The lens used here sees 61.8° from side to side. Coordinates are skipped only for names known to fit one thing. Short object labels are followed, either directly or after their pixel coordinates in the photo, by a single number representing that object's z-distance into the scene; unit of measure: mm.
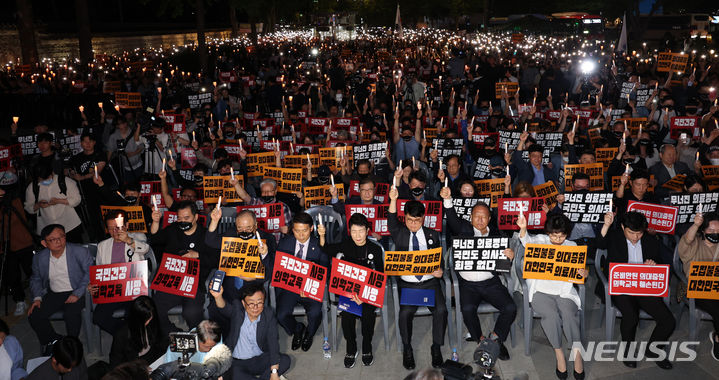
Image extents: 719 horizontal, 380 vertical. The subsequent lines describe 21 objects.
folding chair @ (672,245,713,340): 6457
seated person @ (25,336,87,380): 4872
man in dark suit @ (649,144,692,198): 9047
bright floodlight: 18859
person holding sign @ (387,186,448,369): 6500
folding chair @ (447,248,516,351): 6562
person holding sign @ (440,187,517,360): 6496
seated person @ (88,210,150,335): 6625
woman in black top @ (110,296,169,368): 5562
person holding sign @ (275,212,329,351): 6805
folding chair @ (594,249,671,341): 6445
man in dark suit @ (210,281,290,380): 5703
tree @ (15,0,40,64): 22297
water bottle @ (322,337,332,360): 6660
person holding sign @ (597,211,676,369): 6324
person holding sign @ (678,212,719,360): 6453
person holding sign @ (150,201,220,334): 7078
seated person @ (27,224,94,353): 6645
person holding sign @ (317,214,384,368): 6500
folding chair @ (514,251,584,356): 6430
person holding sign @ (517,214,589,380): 6180
